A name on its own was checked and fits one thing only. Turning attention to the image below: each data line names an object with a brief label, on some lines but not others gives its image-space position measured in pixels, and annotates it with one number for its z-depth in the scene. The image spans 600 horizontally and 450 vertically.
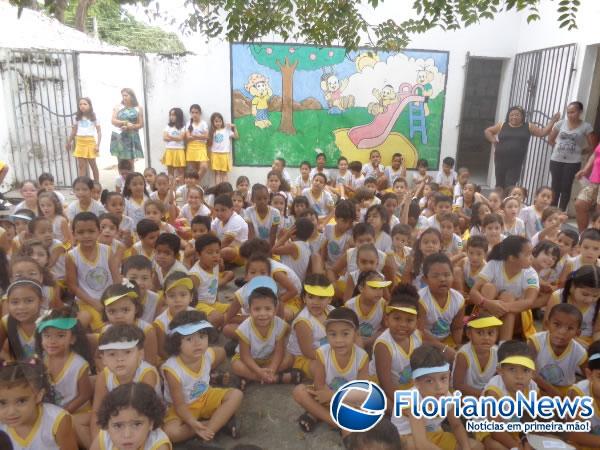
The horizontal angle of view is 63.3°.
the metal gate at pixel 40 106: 7.41
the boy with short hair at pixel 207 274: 3.50
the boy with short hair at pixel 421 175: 7.27
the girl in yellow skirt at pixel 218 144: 7.64
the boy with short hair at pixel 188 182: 5.53
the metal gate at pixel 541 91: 6.44
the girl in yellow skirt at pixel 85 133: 7.01
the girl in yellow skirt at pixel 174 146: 7.46
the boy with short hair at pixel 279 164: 6.64
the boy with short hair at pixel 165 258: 3.47
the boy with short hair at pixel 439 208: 4.41
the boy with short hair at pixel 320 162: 7.18
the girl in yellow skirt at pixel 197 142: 7.46
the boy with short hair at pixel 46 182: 5.04
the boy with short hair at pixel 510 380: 2.24
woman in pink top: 5.34
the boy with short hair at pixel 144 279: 3.04
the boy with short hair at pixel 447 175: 6.95
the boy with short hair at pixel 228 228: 4.45
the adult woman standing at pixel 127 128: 7.27
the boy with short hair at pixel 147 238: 3.80
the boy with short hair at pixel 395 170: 7.61
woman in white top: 5.77
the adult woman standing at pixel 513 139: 6.29
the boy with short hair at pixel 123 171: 5.80
